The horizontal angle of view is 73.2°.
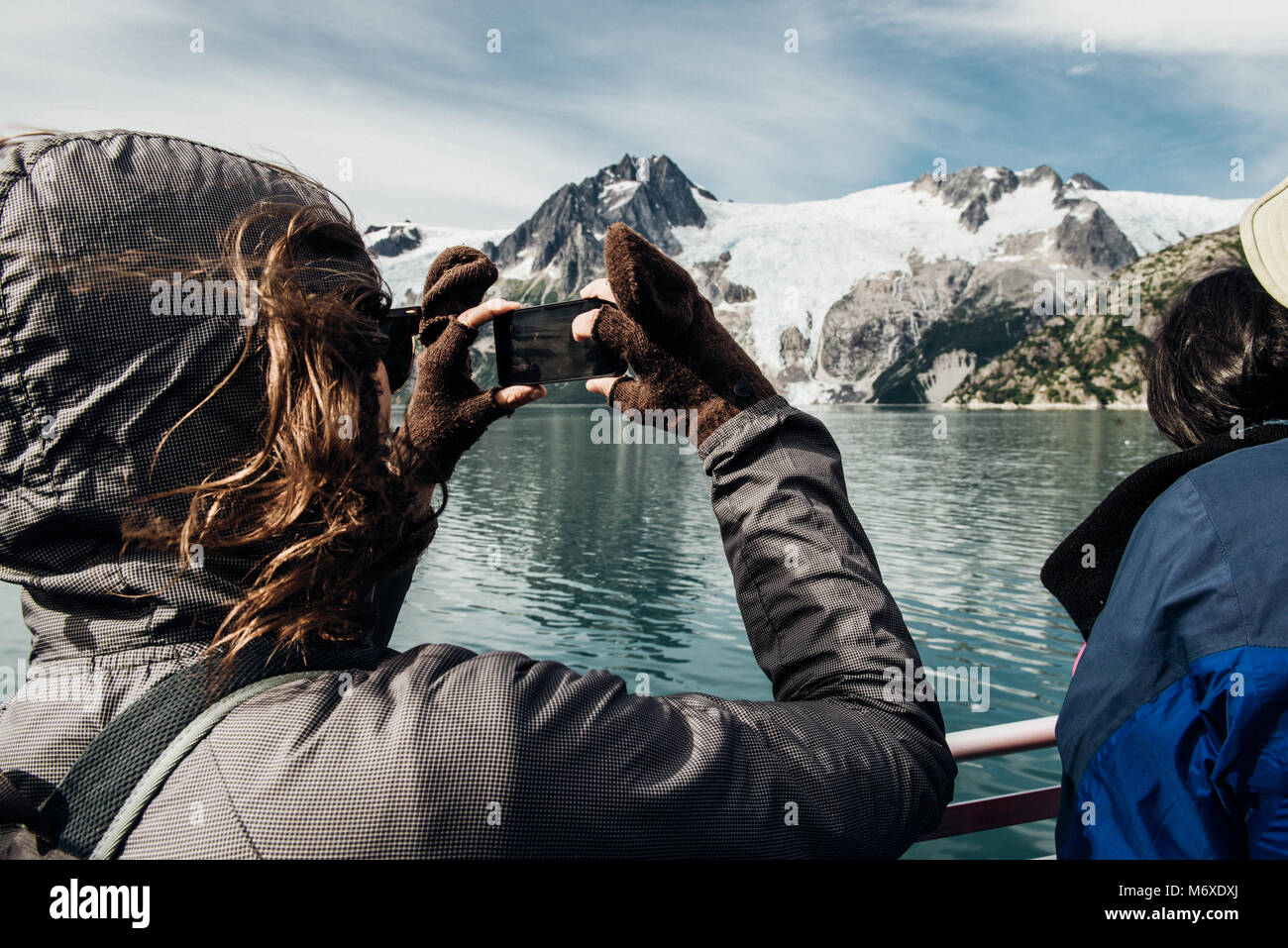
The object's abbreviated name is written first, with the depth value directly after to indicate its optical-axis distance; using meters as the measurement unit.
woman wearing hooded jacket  1.01
